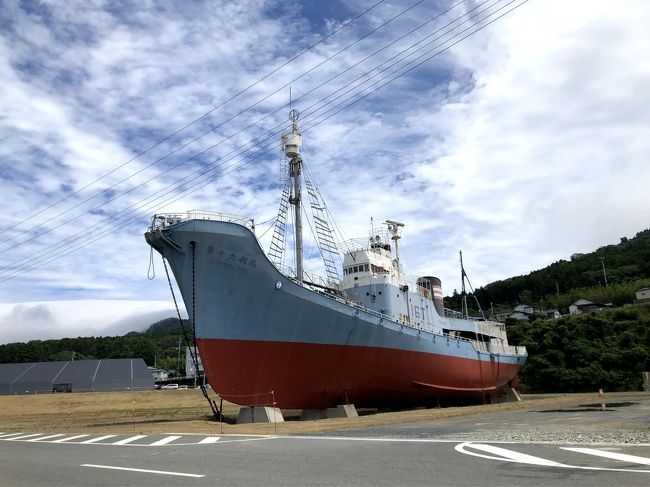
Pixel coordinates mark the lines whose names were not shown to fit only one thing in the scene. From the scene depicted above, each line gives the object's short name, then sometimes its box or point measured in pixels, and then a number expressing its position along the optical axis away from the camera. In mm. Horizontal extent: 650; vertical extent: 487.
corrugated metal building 64188
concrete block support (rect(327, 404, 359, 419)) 22781
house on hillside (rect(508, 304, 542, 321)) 109812
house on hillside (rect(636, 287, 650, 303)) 92812
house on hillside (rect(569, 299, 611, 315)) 96925
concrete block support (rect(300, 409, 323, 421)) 22812
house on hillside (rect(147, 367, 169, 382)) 99062
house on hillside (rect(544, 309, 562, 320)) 99481
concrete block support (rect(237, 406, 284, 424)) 20219
